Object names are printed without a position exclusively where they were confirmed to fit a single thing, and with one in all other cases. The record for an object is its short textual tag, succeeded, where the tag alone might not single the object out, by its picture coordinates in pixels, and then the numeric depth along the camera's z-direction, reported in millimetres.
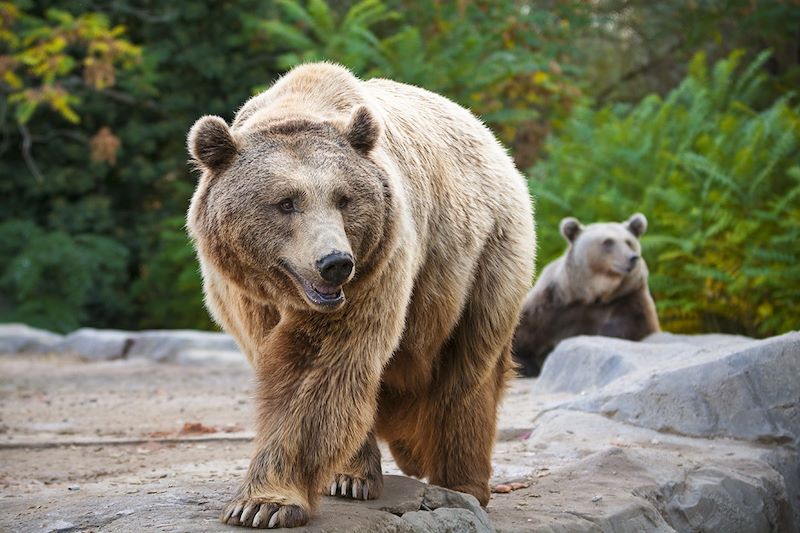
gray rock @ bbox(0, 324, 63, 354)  26844
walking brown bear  7840
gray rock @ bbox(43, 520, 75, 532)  7859
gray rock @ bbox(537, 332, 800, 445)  12539
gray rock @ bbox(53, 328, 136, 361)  26219
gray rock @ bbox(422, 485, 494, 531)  8700
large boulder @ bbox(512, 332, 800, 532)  10656
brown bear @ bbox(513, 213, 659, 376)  19344
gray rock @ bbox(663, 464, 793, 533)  10797
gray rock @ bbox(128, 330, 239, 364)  24672
